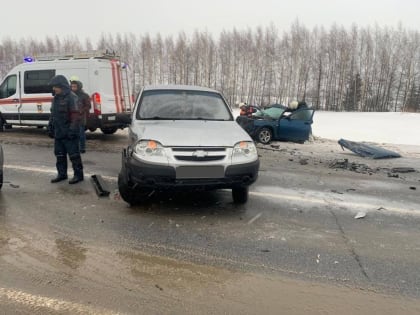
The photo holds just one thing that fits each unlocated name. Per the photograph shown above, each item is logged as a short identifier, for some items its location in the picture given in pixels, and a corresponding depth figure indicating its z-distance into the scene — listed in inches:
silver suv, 192.2
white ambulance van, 465.1
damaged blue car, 520.7
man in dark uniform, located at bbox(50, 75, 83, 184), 258.7
